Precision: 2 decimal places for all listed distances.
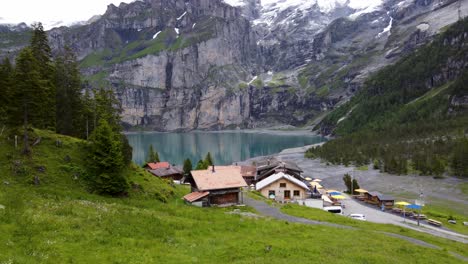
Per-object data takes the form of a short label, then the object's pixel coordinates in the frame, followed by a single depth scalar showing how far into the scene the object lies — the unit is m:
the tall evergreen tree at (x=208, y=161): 87.31
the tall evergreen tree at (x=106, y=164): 35.47
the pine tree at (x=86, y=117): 62.24
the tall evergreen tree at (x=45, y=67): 50.71
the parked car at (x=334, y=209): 56.66
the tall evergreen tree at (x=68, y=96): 58.72
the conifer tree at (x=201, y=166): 84.00
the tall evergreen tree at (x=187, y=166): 94.96
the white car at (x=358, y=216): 52.44
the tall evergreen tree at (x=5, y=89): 38.09
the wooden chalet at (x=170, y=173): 80.56
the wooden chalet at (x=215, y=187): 43.38
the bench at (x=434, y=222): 49.75
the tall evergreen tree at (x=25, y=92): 36.22
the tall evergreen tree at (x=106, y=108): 54.77
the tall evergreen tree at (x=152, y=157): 100.59
